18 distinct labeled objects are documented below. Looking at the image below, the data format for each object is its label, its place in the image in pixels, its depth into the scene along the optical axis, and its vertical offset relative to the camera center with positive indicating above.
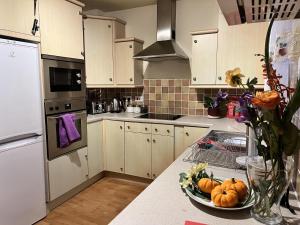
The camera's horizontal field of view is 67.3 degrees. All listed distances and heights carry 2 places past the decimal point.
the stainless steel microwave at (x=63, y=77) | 2.22 +0.17
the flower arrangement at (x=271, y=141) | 0.67 -0.15
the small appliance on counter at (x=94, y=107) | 3.31 -0.20
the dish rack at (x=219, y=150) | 1.27 -0.37
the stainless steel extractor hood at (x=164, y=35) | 2.94 +0.81
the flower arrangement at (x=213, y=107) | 2.87 -0.18
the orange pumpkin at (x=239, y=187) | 0.81 -0.34
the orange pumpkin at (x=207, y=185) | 0.86 -0.35
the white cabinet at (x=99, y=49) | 3.20 +0.64
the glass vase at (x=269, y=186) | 0.72 -0.30
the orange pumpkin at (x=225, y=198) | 0.78 -0.37
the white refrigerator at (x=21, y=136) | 1.81 -0.37
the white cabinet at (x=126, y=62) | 3.24 +0.46
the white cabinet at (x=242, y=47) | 2.50 +0.53
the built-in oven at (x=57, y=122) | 2.25 -0.31
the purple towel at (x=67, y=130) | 2.36 -0.39
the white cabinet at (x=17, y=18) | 1.78 +0.63
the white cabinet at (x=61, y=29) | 2.18 +0.68
